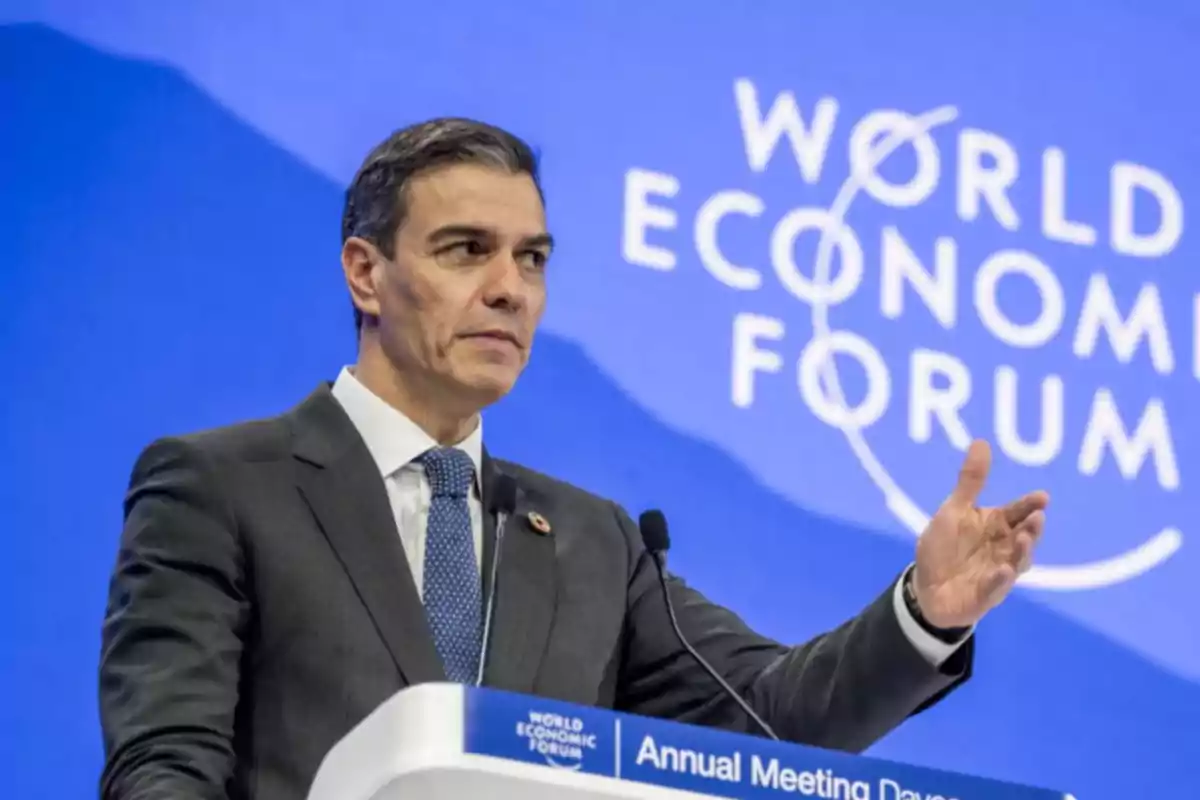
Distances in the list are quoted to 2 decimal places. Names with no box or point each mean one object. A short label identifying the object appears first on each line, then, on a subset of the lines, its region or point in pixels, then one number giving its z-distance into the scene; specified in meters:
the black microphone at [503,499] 5.16
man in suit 4.53
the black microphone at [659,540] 4.82
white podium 3.12
